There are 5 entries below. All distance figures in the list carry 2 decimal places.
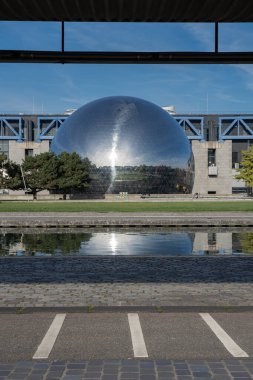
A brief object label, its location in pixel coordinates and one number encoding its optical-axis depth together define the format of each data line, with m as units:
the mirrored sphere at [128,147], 91.31
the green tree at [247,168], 69.61
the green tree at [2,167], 73.75
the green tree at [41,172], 76.94
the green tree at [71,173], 82.65
